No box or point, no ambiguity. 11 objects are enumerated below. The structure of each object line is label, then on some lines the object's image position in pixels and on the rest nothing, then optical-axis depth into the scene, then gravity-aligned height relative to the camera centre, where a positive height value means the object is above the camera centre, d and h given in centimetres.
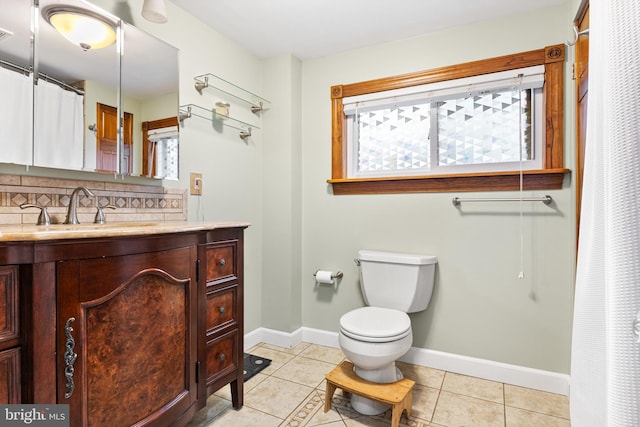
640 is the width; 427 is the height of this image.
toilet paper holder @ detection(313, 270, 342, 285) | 234 -47
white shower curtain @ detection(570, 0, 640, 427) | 55 -4
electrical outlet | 197 +17
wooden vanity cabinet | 87 -36
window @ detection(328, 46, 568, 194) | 185 +54
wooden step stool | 148 -85
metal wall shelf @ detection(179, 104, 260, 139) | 191 +61
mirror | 129 +51
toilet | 154 -56
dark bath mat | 200 -99
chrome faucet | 135 +2
